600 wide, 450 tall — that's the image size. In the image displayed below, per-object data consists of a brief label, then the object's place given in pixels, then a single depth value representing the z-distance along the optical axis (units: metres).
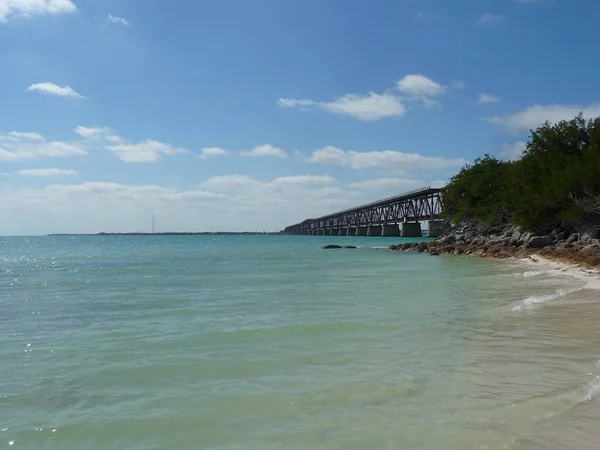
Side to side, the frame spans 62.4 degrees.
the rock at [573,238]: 40.78
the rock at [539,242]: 44.59
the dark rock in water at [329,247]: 81.12
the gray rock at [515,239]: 48.80
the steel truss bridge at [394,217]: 110.50
